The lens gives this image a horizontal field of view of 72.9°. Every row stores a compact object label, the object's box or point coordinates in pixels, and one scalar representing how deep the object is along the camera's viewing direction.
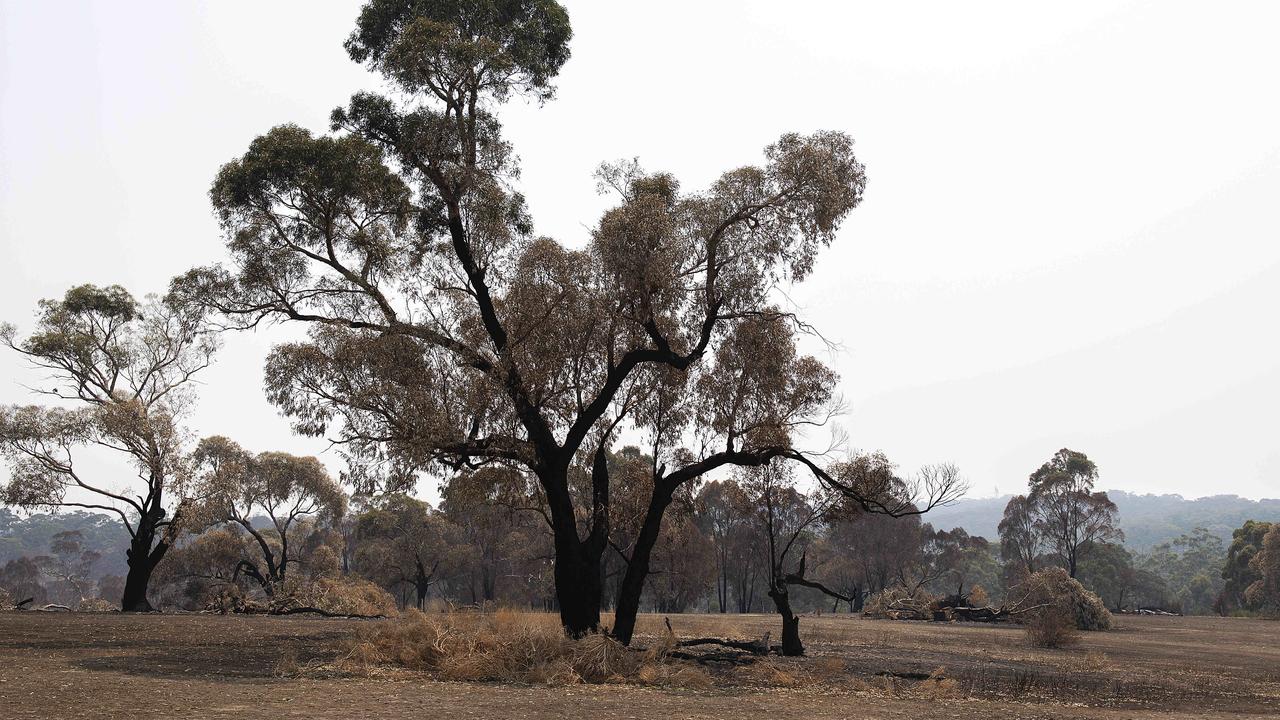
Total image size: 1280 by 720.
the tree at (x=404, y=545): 60.47
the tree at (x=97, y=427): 31.02
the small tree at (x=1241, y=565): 69.31
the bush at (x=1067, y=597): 34.91
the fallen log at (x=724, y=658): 17.02
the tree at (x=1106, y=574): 79.81
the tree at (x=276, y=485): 49.12
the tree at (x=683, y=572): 54.92
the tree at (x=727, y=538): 68.62
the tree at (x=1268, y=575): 56.47
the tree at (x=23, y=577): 90.00
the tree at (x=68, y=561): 101.12
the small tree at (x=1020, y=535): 76.50
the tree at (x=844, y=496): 19.38
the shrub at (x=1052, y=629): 26.27
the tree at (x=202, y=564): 47.91
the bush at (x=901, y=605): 44.41
